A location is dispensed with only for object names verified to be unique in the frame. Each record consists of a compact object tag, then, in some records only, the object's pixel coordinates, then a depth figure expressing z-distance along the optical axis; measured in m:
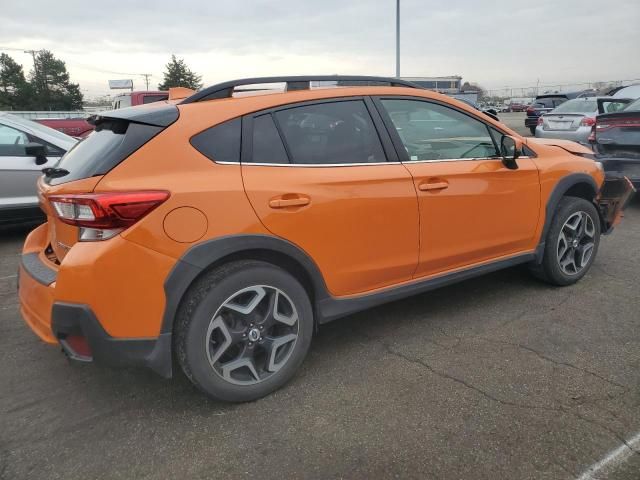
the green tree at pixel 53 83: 64.75
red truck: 15.23
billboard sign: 83.25
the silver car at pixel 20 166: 5.86
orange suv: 2.32
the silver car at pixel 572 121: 11.48
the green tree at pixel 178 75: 57.16
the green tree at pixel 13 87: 61.31
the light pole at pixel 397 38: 21.47
